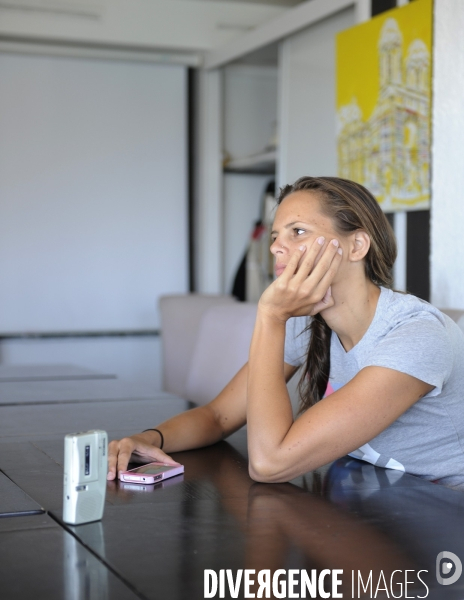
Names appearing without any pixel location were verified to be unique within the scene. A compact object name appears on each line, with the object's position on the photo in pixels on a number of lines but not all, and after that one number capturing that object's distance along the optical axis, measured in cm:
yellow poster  275
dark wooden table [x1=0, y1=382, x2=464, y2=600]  84
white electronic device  101
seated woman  127
